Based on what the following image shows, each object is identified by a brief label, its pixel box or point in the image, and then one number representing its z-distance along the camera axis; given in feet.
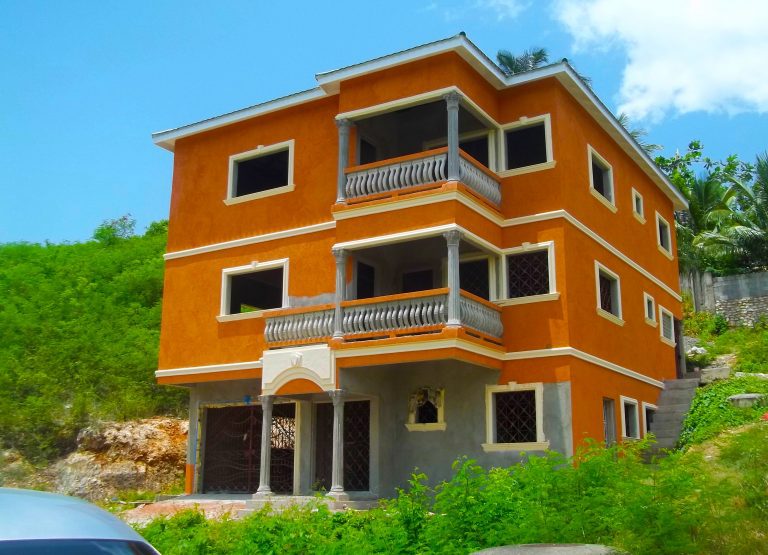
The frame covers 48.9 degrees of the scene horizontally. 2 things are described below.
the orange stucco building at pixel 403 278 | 55.67
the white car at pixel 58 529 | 9.20
